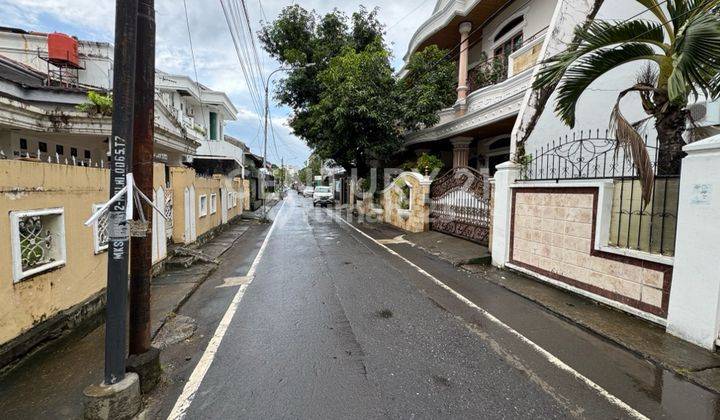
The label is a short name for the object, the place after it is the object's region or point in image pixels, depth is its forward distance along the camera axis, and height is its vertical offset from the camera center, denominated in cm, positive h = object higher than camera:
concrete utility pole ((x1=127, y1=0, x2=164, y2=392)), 288 +4
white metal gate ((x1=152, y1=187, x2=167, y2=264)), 668 -99
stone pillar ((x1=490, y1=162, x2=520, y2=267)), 729 -29
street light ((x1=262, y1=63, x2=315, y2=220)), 2085 +493
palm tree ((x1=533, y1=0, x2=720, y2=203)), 378 +178
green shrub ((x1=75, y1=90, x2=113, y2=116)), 783 +185
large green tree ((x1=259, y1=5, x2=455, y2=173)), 1508 +529
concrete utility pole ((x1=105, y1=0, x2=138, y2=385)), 258 +8
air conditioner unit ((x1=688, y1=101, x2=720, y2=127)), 563 +157
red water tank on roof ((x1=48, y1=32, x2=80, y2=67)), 1142 +465
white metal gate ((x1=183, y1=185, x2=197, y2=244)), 915 -78
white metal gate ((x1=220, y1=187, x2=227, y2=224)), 1430 -71
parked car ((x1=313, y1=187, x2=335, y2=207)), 3077 -48
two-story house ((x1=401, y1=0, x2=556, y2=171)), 1118 +511
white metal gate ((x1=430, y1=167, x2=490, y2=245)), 950 -29
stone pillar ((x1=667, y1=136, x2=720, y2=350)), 361 -53
